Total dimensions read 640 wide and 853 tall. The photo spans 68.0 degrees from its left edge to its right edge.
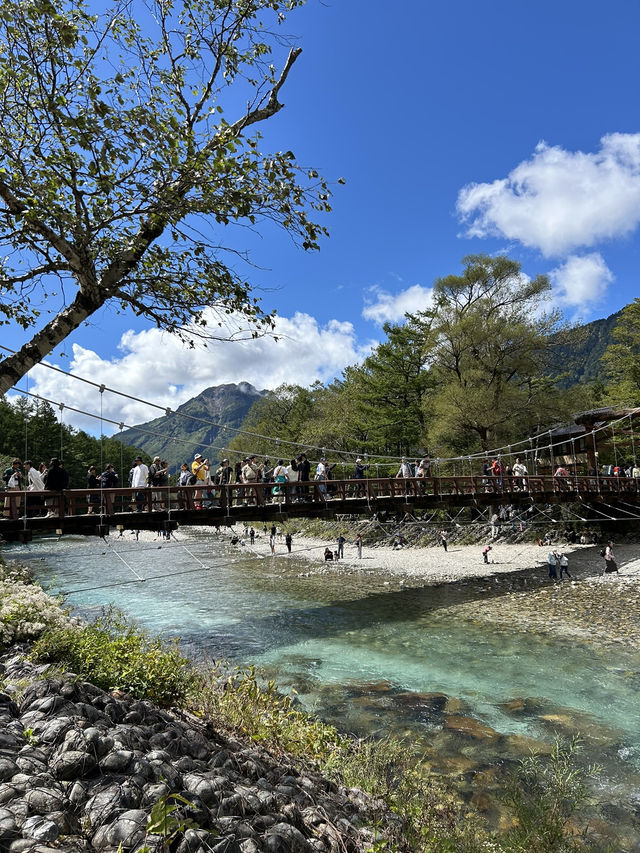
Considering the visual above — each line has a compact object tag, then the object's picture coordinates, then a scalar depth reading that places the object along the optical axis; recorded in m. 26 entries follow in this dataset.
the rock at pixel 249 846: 3.30
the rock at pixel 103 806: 3.14
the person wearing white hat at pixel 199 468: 16.52
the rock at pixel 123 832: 2.92
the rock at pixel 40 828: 2.74
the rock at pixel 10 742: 3.63
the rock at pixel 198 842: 3.01
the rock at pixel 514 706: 8.99
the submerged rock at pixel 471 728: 8.06
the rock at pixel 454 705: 9.02
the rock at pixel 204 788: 3.71
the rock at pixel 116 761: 3.72
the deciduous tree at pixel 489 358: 29.25
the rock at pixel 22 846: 2.59
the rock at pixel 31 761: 3.44
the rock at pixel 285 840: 3.46
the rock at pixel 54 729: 3.88
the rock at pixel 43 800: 3.04
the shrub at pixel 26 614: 5.86
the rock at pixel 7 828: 2.66
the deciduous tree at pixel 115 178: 5.03
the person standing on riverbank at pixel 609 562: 20.19
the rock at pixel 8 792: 3.00
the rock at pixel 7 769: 3.27
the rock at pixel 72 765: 3.54
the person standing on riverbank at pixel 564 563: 20.48
